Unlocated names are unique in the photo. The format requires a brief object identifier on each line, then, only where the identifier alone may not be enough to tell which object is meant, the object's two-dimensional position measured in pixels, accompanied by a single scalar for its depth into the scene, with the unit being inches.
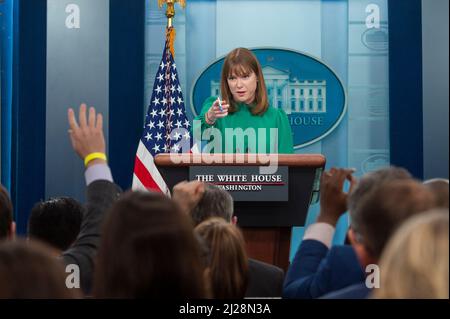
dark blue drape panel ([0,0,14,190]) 425.2
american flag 381.7
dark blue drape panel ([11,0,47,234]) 428.0
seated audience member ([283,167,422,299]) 143.8
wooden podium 244.5
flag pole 398.5
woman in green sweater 312.2
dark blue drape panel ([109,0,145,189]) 426.5
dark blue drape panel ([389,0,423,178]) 422.9
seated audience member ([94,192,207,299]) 95.7
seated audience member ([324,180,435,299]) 111.0
